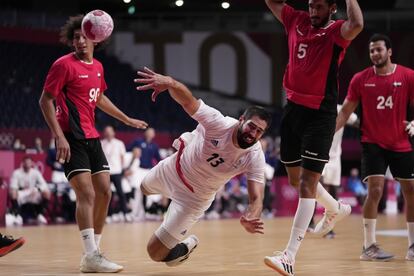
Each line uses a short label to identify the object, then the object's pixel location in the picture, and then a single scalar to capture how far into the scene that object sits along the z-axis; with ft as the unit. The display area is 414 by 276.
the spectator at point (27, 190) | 110.18
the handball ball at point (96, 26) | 49.53
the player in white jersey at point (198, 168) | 43.16
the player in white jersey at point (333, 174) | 86.93
